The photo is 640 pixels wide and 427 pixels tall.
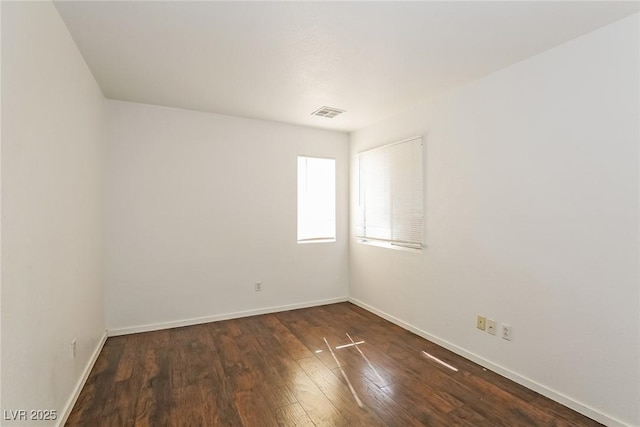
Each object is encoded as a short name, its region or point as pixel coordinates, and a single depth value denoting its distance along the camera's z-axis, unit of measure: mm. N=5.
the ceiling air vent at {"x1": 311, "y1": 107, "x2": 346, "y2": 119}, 3623
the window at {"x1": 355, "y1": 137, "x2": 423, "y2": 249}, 3488
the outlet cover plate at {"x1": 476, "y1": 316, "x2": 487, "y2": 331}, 2738
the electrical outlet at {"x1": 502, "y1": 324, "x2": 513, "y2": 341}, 2533
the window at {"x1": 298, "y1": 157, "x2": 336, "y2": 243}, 4465
